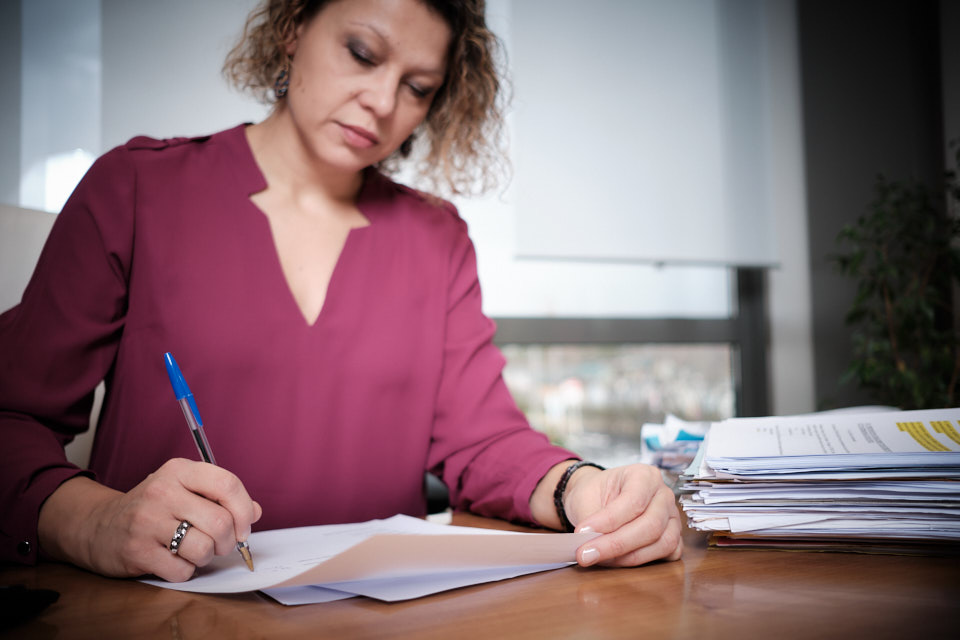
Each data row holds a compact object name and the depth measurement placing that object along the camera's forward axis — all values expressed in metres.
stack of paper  0.59
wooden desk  0.43
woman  0.80
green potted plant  2.19
